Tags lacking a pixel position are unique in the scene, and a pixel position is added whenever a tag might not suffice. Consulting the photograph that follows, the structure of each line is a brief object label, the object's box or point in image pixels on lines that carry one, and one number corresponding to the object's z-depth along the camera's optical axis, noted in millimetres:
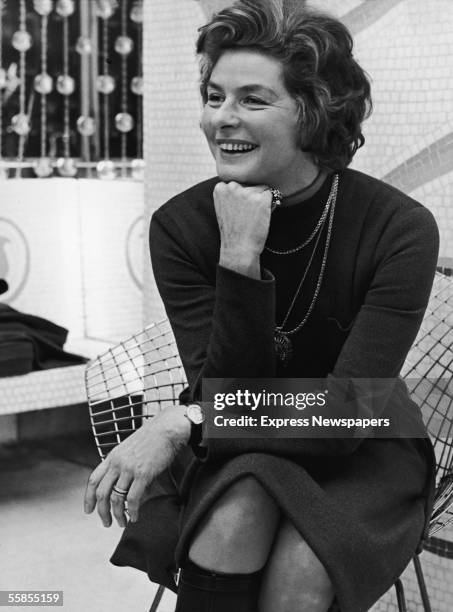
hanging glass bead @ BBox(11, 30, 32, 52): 4617
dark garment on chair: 3576
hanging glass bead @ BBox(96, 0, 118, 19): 4750
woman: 1636
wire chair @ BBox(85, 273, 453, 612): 1968
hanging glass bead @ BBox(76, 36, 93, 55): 4809
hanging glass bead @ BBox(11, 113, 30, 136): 4645
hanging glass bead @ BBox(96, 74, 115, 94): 4832
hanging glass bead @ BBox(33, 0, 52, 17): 4570
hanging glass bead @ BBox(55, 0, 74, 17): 4656
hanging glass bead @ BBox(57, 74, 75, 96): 4738
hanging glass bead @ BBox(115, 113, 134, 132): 4871
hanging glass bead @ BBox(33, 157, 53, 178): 4609
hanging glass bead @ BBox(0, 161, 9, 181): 4621
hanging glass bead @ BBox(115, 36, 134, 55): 4848
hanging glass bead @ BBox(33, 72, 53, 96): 4672
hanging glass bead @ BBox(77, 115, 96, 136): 4793
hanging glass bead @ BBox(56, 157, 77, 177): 4661
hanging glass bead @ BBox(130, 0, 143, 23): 4804
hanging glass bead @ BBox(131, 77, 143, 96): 4855
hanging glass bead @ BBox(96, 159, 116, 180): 4758
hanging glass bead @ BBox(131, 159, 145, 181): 4801
